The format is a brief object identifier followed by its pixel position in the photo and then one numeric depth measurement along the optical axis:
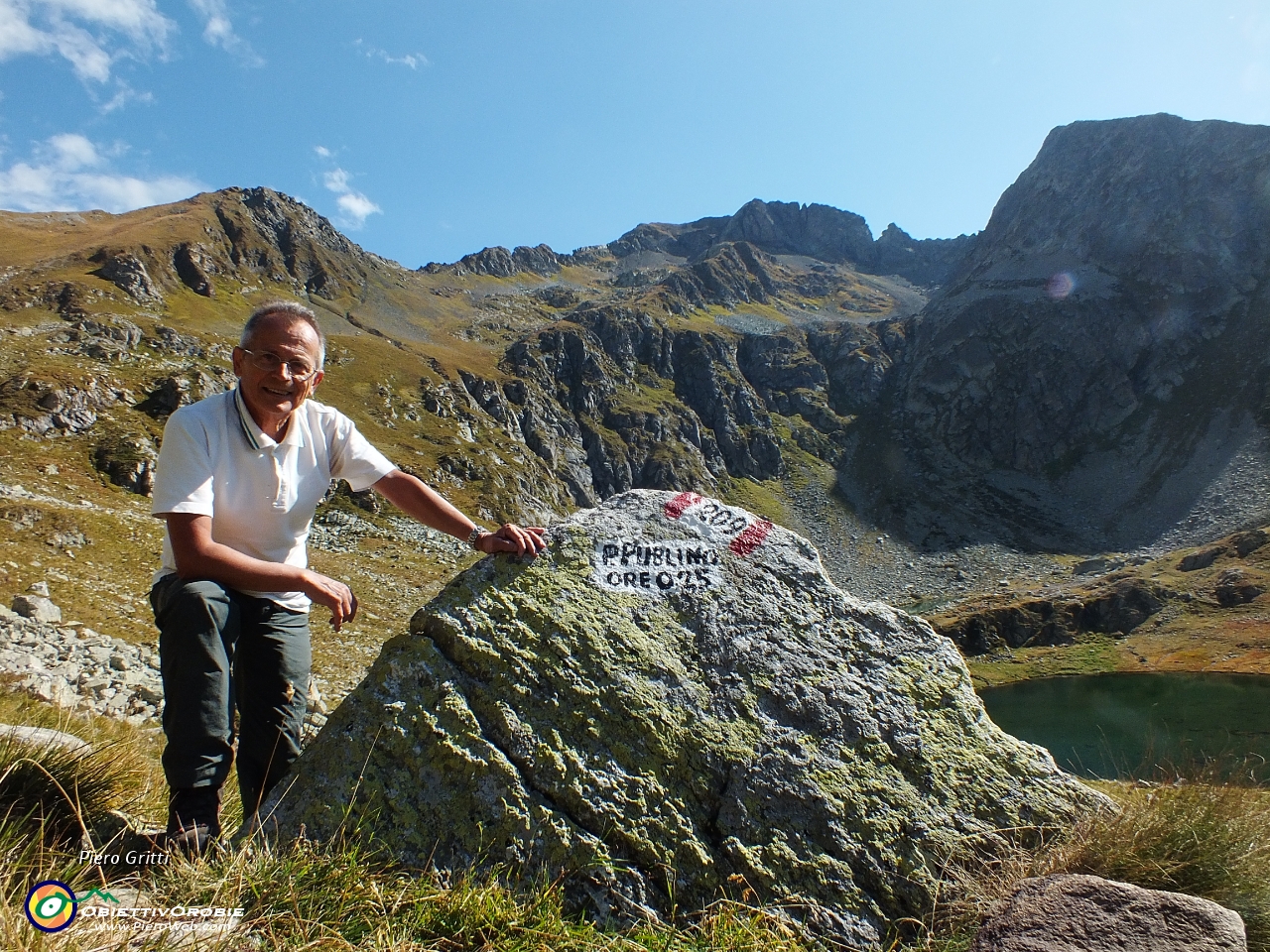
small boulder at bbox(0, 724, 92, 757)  4.17
